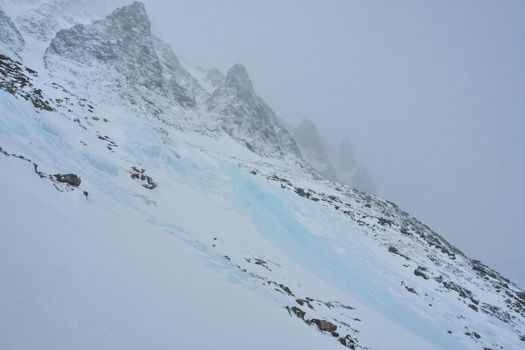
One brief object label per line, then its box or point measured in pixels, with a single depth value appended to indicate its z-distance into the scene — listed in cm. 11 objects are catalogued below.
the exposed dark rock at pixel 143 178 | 2331
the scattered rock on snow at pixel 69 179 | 1204
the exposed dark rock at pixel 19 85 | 2464
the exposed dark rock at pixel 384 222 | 3925
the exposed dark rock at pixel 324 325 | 1236
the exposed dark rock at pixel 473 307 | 2472
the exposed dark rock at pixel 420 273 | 2743
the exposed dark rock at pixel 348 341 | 1222
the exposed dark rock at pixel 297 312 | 1197
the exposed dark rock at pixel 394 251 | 3097
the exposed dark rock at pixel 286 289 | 1491
